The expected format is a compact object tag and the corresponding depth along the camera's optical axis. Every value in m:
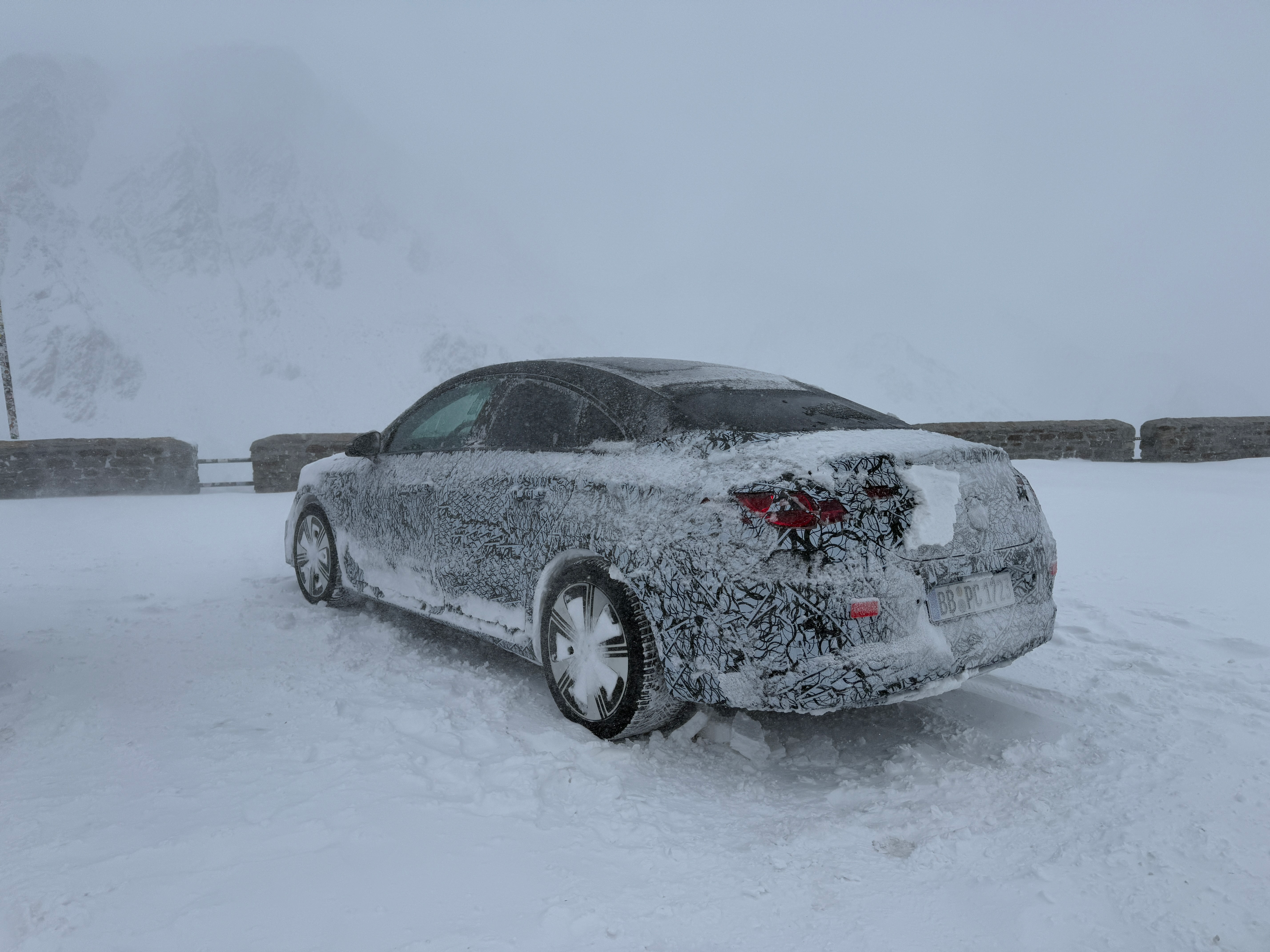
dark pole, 22.44
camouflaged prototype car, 2.56
